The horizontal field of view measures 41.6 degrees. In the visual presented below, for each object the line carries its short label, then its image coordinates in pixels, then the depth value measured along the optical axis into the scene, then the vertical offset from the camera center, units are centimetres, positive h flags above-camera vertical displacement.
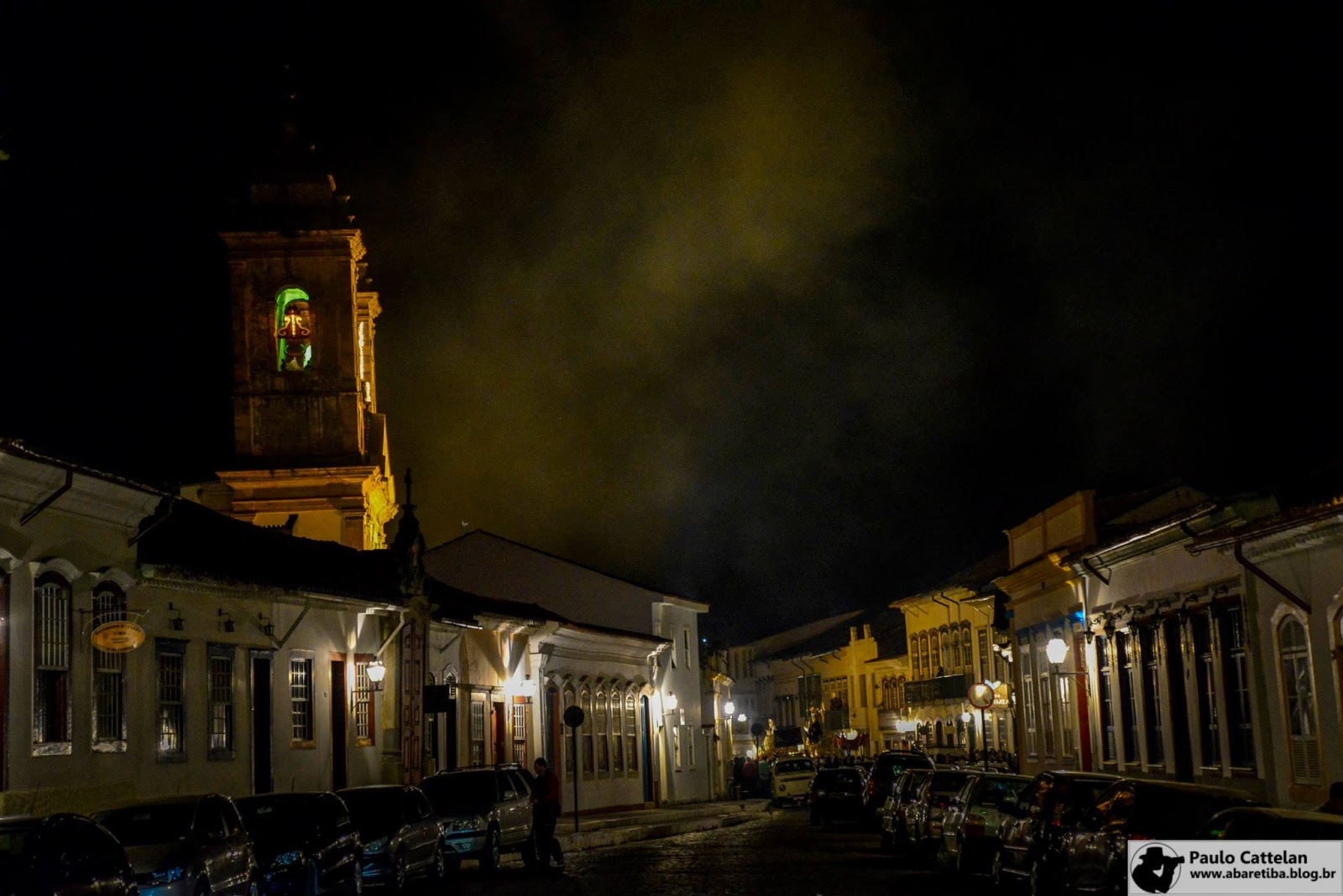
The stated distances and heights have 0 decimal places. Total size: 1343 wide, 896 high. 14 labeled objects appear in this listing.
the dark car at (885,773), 3772 -154
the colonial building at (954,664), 5400 +116
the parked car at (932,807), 2628 -162
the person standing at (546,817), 2575 -145
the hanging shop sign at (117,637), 2103 +121
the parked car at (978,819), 2295 -160
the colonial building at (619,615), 5353 +316
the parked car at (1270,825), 1173 -98
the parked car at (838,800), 4056 -220
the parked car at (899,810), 2817 -178
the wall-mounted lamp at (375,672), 3141 +96
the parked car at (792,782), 5294 -228
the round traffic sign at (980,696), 3422 -1
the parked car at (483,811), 2589 -134
